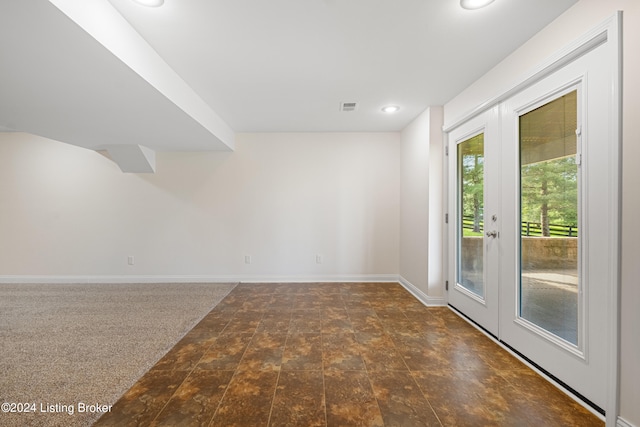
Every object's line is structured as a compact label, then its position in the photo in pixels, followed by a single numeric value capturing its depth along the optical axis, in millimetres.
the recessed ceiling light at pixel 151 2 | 1611
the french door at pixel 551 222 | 1519
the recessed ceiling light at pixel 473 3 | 1630
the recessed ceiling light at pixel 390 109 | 3385
